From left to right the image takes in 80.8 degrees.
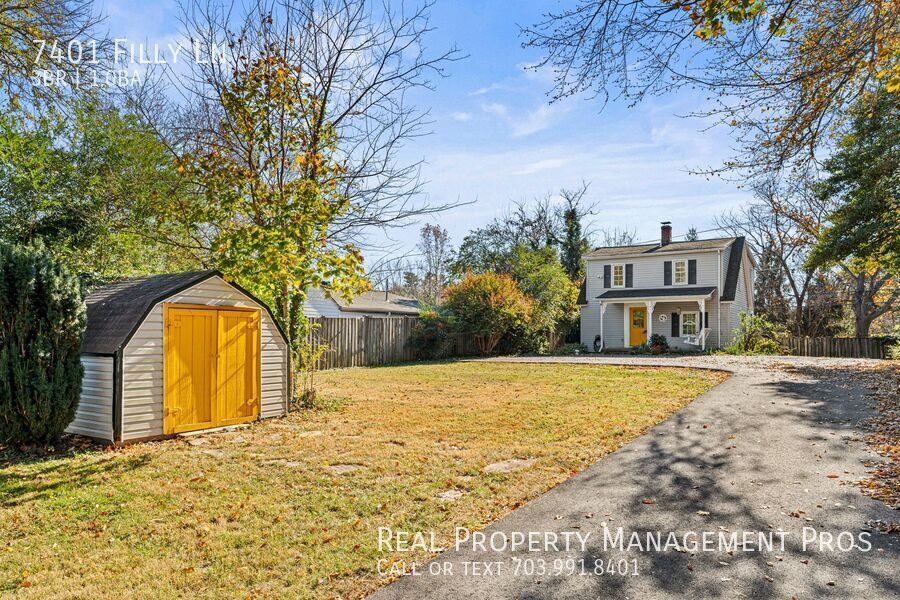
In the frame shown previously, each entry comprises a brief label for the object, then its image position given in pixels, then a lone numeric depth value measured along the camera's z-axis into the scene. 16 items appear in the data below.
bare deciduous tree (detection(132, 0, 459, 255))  9.04
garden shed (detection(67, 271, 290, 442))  6.89
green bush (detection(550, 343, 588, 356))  25.30
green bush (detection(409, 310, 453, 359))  20.69
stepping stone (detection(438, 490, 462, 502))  4.78
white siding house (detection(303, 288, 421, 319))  30.67
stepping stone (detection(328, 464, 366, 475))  5.69
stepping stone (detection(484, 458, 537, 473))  5.66
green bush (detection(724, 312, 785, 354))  22.19
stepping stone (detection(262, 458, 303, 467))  6.01
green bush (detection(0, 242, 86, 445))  6.26
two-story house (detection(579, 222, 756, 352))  24.72
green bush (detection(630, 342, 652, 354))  24.42
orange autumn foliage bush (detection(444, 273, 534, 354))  22.00
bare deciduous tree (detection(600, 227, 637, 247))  41.42
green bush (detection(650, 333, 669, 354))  23.98
